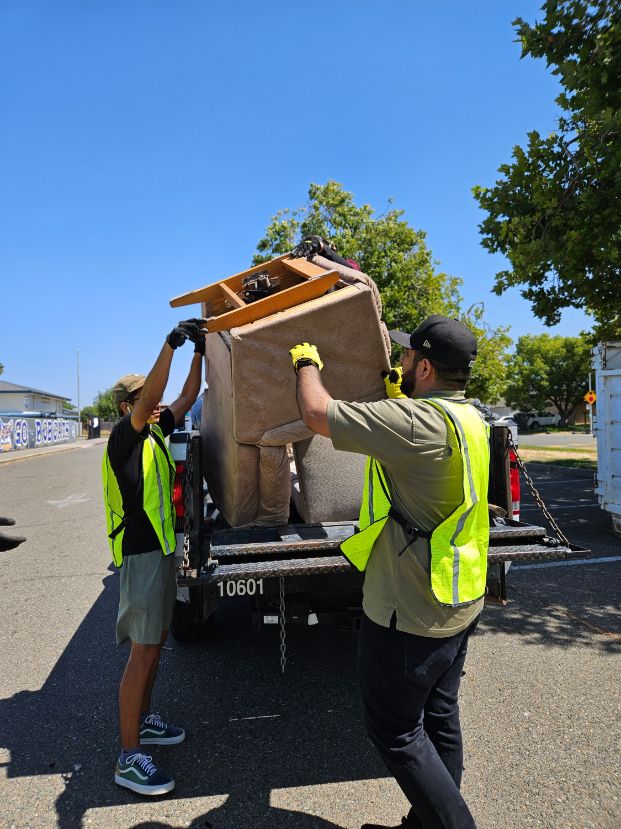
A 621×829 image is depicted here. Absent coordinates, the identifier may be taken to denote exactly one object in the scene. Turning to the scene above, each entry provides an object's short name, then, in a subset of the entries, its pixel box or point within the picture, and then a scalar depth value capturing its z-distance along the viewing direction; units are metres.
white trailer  7.98
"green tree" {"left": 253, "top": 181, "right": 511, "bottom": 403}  22.56
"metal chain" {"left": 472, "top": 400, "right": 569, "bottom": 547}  3.20
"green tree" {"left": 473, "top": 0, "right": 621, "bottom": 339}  7.63
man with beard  1.95
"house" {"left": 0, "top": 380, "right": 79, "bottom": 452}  31.09
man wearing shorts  2.82
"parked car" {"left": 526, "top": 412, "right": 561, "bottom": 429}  58.66
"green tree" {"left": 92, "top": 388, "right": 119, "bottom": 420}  108.77
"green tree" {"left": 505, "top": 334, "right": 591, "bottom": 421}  58.25
